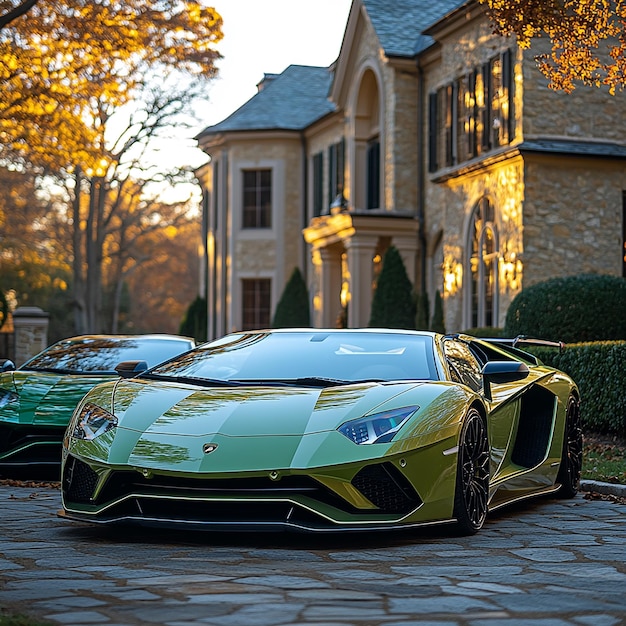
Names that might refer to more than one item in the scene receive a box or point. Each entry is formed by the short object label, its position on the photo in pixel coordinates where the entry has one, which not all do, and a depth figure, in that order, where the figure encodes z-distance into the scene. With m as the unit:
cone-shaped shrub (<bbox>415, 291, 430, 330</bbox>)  27.91
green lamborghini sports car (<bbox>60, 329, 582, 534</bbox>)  6.23
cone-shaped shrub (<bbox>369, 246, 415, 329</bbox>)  28.31
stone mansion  23.33
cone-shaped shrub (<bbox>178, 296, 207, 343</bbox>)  42.66
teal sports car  9.97
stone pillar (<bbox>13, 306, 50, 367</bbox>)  28.77
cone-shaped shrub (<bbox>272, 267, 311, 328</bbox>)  36.19
